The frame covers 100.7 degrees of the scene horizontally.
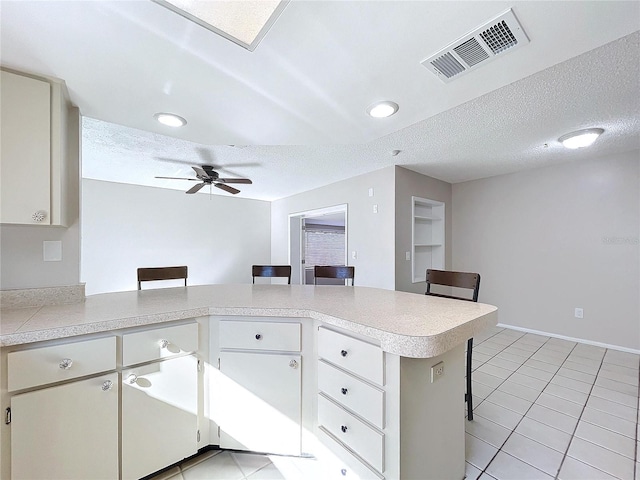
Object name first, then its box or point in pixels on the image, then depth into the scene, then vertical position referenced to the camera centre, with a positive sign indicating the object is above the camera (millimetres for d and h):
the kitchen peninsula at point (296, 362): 1083 -604
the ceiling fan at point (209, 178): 3525 +852
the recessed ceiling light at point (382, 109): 1585 +808
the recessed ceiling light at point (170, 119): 1701 +798
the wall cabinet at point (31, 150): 1326 +469
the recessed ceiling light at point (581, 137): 2570 +1019
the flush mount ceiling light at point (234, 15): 958 +851
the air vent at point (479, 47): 1066 +852
